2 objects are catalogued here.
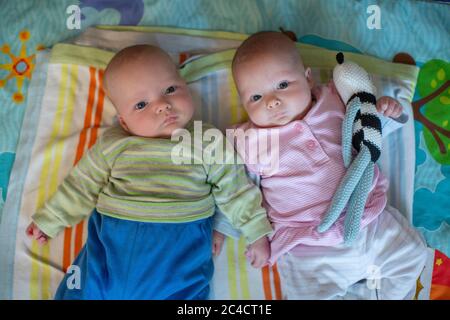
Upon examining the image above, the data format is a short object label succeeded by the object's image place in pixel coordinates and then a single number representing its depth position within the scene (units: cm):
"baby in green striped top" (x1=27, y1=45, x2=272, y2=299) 114
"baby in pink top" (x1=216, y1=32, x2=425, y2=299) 118
